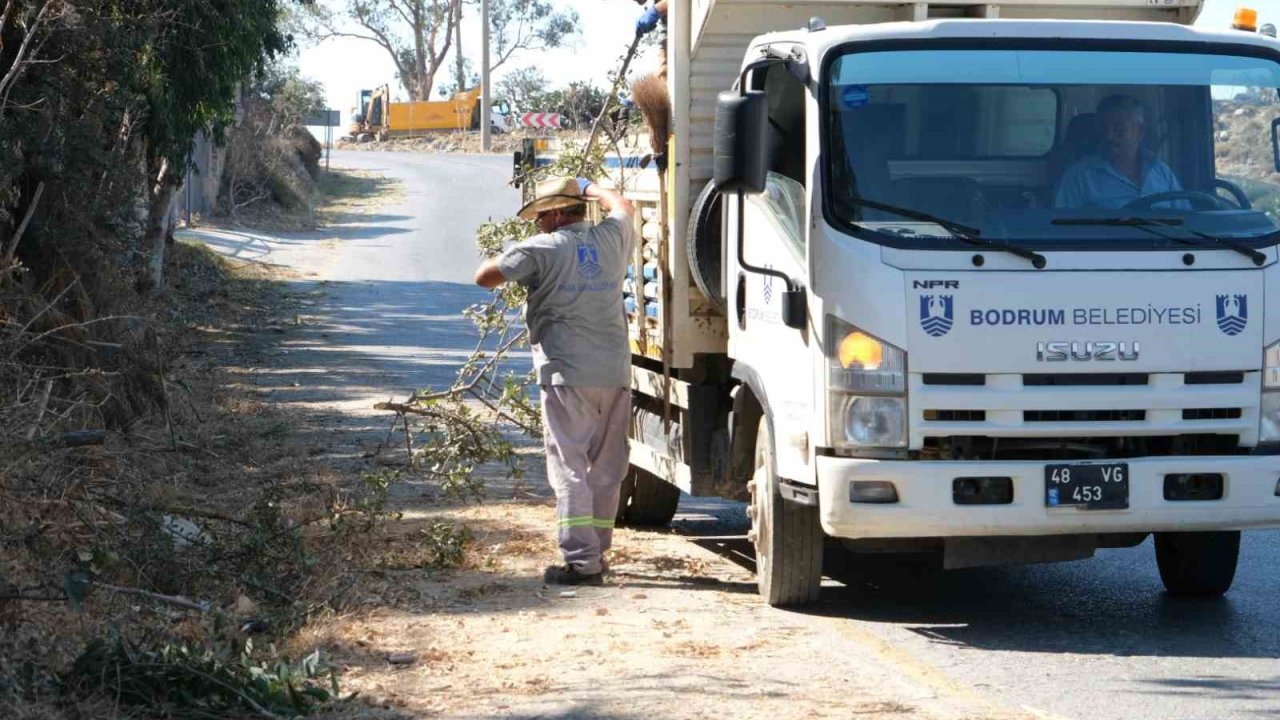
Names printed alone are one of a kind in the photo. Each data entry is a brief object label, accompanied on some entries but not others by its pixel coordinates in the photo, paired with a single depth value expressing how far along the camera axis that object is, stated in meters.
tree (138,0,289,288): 12.64
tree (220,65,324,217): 38.94
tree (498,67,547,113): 69.06
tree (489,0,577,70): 86.12
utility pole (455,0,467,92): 85.19
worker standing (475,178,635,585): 8.14
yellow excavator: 70.38
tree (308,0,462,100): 83.88
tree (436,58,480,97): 86.81
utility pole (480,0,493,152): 58.94
